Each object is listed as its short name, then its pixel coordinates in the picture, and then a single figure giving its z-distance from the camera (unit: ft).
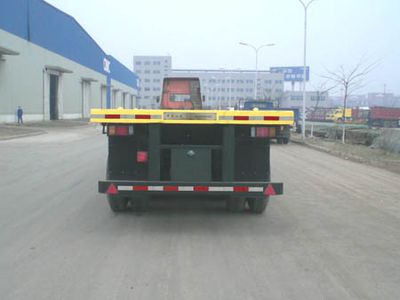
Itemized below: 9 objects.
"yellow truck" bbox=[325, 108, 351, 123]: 228.63
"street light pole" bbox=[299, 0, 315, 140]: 100.73
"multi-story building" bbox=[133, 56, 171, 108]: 284.41
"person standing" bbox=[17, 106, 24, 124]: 127.44
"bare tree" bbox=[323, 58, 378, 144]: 106.72
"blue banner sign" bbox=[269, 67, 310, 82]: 243.89
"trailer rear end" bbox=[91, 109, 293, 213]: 22.53
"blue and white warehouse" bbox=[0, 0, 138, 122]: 129.70
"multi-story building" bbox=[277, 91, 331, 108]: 306.04
